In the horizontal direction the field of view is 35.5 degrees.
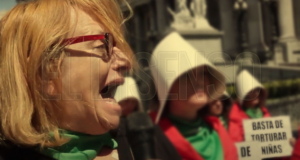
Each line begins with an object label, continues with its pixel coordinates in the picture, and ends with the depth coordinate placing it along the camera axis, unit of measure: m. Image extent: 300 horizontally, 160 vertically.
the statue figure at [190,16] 8.56
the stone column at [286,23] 6.82
